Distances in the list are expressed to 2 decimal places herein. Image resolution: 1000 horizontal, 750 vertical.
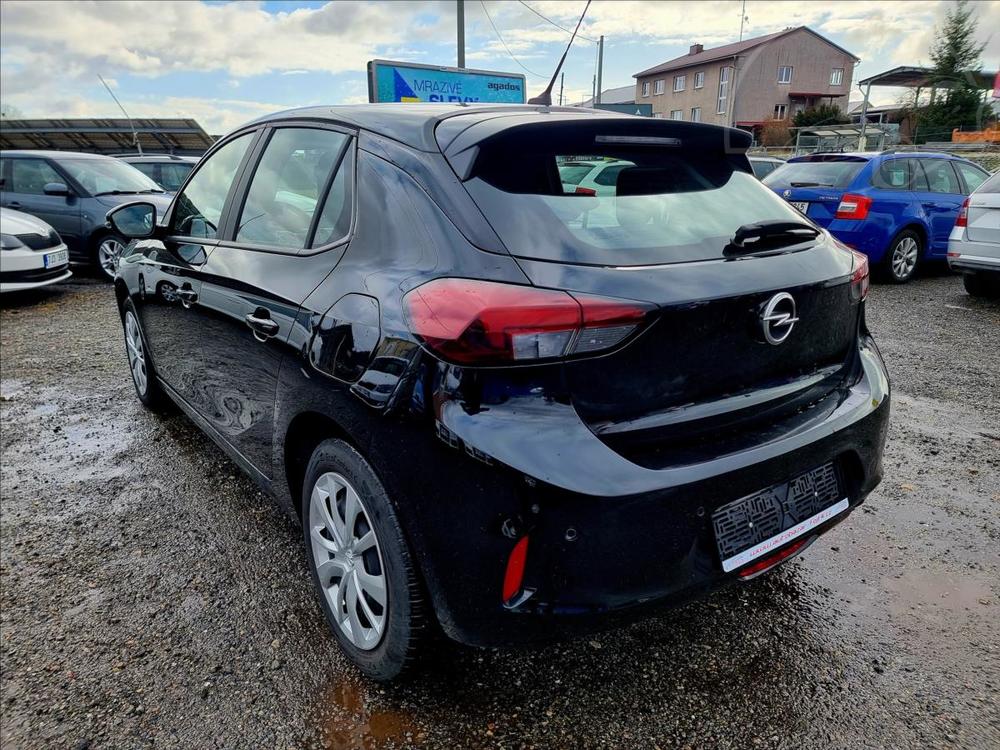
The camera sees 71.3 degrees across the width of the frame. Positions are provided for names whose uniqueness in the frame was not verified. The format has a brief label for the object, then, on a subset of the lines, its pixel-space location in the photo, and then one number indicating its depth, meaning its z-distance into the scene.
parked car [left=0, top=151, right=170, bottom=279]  9.48
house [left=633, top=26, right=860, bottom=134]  54.66
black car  1.62
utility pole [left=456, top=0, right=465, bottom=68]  15.71
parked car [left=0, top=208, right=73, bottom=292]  8.03
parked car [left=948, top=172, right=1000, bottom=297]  6.93
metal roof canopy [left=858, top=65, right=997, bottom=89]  36.25
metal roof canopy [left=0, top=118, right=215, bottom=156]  24.84
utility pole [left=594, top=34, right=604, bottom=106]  32.50
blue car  8.09
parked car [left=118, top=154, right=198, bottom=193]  12.48
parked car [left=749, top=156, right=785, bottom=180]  12.95
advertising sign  15.58
